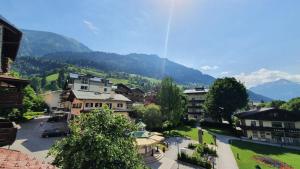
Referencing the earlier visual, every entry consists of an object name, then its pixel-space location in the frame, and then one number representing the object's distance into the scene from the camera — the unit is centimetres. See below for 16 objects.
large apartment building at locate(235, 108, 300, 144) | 3430
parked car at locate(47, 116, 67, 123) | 3297
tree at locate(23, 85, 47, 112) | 3256
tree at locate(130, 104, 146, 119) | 3447
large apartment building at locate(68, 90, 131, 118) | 2758
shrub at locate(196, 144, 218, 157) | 2386
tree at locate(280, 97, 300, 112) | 5591
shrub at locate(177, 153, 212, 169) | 1958
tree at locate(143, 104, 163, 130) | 3345
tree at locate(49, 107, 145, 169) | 794
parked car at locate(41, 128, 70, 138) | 2426
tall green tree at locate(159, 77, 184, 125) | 3788
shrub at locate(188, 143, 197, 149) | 2641
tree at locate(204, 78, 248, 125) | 4283
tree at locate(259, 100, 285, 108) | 6720
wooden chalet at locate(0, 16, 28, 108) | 747
